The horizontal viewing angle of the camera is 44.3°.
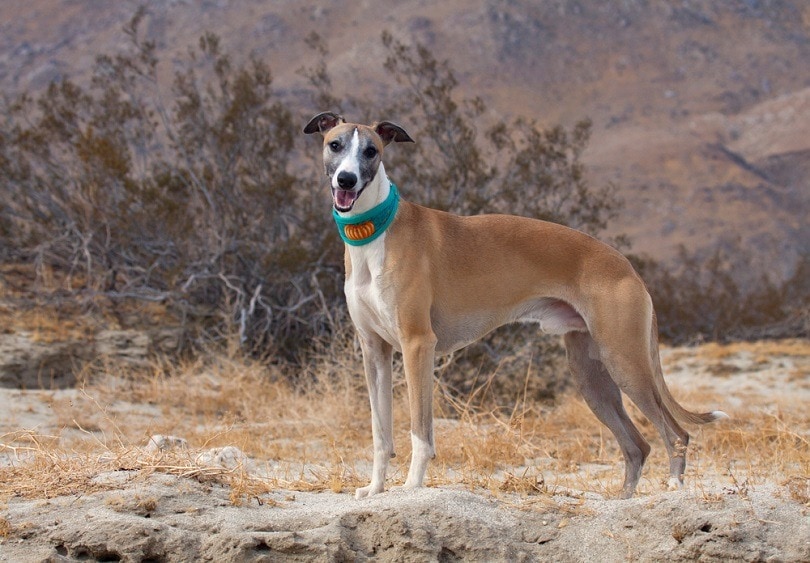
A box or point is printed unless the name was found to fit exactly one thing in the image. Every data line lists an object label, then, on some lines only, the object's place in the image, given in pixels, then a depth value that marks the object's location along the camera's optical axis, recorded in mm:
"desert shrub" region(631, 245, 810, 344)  20266
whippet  4969
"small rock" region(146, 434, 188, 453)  5805
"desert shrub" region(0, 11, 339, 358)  11859
